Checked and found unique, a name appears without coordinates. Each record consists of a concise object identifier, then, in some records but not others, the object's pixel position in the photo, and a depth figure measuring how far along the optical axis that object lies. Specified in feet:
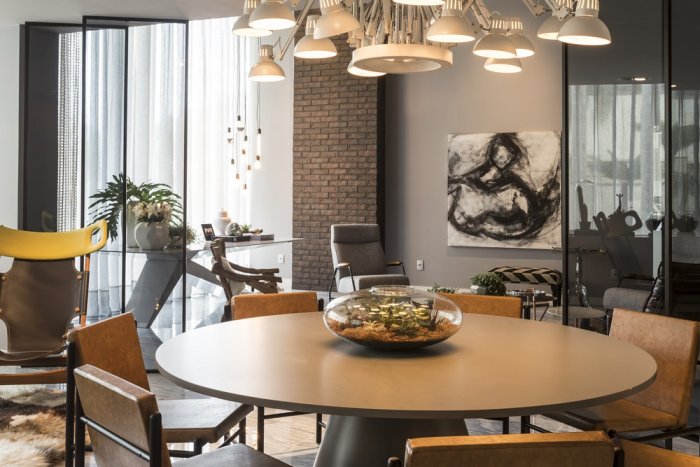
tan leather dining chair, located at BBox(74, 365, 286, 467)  4.92
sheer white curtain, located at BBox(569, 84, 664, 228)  12.85
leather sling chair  14.20
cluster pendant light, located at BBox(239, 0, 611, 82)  7.89
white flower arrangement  16.28
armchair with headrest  24.32
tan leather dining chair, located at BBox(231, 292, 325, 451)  10.40
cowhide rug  10.78
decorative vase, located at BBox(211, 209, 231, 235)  26.78
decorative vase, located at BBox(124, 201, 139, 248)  16.31
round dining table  5.46
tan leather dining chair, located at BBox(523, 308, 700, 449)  7.97
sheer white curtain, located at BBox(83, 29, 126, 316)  16.26
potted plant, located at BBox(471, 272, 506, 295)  17.67
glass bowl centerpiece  6.98
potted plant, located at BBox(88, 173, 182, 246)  16.26
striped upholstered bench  24.81
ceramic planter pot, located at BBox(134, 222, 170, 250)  16.42
